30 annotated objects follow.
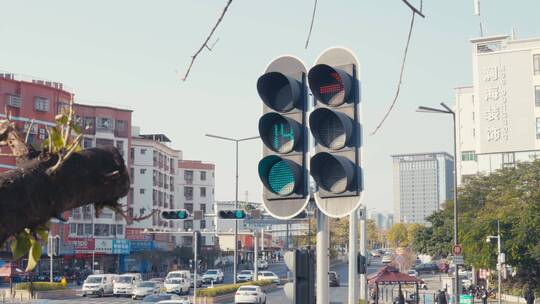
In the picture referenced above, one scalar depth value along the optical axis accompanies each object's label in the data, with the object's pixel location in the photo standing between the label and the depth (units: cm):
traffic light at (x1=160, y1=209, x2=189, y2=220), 2966
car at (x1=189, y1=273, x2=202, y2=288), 6291
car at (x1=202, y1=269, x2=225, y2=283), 7394
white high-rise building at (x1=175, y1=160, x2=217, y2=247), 12212
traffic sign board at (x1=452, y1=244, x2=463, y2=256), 3238
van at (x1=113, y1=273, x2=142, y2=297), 5622
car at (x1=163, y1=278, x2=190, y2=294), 5761
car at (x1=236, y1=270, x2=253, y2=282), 7509
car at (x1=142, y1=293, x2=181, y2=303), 3777
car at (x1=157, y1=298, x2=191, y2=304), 3463
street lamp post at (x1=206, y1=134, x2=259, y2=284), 5416
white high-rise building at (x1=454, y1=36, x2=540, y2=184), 8012
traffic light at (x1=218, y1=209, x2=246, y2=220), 3162
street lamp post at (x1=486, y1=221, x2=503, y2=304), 4078
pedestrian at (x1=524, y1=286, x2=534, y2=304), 4115
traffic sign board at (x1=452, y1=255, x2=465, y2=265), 3187
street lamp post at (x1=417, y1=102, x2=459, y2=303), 3241
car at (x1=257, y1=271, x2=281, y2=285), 6875
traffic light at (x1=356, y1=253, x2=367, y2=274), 2435
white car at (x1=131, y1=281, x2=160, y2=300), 5284
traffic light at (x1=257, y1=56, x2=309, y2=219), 716
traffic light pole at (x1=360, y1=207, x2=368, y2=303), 3503
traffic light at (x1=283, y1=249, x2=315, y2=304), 720
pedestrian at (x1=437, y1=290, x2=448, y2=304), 3703
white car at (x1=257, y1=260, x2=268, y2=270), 10653
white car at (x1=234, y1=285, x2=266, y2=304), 4625
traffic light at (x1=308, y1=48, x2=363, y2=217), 677
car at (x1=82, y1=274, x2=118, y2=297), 5566
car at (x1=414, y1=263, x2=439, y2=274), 9994
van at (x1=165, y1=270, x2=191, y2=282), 6234
